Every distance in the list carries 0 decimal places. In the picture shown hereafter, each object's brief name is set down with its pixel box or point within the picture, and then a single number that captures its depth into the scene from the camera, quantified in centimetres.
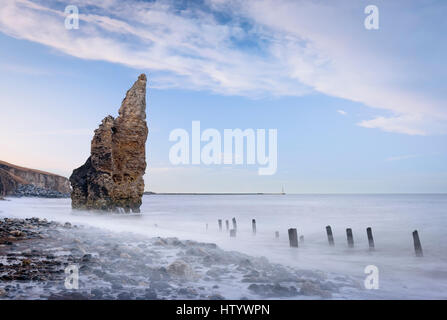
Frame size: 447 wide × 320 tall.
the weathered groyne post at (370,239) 1836
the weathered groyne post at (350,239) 1873
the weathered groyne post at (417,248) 1608
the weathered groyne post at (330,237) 1922
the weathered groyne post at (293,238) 1695
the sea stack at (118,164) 3453
